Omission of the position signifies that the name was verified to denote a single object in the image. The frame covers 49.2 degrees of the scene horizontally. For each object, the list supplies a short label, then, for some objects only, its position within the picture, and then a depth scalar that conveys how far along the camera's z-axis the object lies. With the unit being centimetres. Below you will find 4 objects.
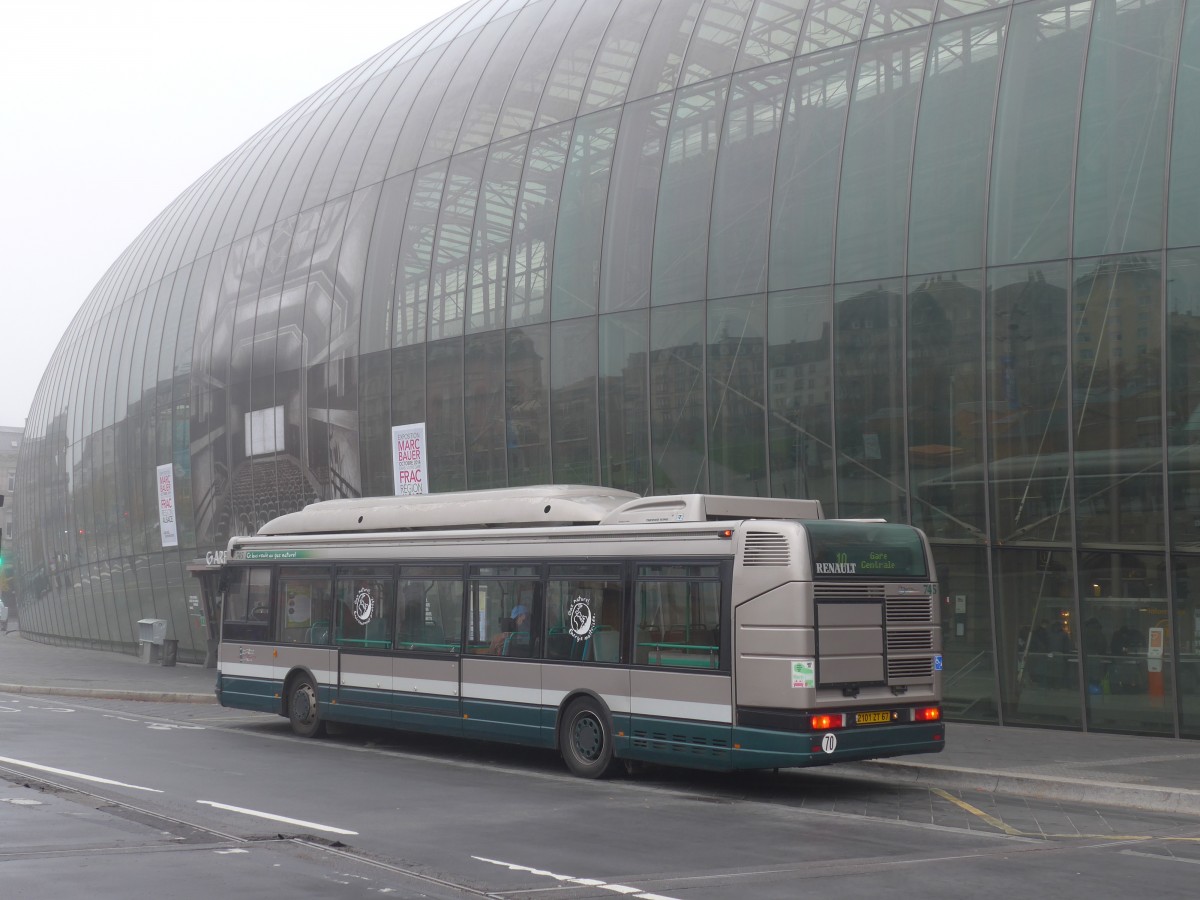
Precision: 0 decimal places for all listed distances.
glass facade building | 1770
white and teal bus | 1278
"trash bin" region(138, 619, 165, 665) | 3781
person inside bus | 1534
